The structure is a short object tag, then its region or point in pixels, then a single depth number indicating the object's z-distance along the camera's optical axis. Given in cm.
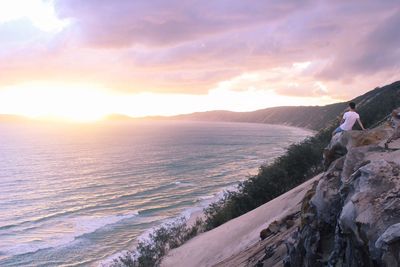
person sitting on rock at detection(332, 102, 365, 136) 1169
